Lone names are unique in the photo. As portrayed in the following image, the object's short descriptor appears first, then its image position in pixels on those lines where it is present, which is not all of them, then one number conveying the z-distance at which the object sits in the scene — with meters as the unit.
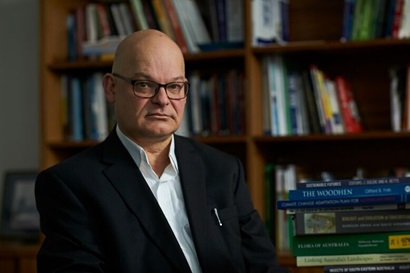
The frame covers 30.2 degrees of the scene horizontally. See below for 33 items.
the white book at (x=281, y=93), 3.19
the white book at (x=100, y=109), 3.43
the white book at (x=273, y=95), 3.18
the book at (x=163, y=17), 3.32
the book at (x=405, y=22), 3.03
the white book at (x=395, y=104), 3.09
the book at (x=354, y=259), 1.58
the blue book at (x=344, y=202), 1.57
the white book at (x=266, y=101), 3.19
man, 1.86
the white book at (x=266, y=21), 3.15
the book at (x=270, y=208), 3.22
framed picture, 3.60
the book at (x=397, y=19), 3.04
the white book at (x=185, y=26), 3.31
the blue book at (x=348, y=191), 1.57
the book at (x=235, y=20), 3.25
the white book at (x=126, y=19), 3.46
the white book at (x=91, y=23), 3.51
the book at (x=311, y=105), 3.16
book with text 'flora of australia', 1.58
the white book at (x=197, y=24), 3.32
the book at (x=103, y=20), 3.48
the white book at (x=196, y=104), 3.29
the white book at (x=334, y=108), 3.16
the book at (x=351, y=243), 1.58
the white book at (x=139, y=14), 3.38
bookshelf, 3.14
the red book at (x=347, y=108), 3.19
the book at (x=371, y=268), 1.58
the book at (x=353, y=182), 1.58
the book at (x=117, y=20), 3.46
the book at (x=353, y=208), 1.58
